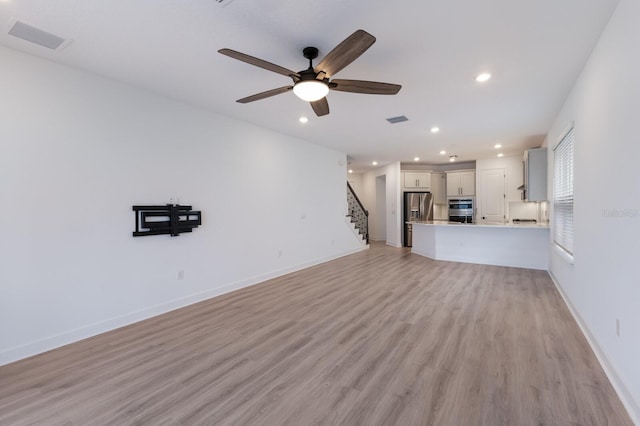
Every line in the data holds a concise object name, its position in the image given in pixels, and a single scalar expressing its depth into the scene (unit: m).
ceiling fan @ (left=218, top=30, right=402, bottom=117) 2.02
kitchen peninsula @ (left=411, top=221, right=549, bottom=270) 5.91
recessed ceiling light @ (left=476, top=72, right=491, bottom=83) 3.17
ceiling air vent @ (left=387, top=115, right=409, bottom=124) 4.65
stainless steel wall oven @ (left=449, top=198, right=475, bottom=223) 8.81
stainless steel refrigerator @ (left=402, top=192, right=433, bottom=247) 9.25
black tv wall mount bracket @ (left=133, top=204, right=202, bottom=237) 3.53
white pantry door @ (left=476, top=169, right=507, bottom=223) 8.12
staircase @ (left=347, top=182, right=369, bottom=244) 9.16
